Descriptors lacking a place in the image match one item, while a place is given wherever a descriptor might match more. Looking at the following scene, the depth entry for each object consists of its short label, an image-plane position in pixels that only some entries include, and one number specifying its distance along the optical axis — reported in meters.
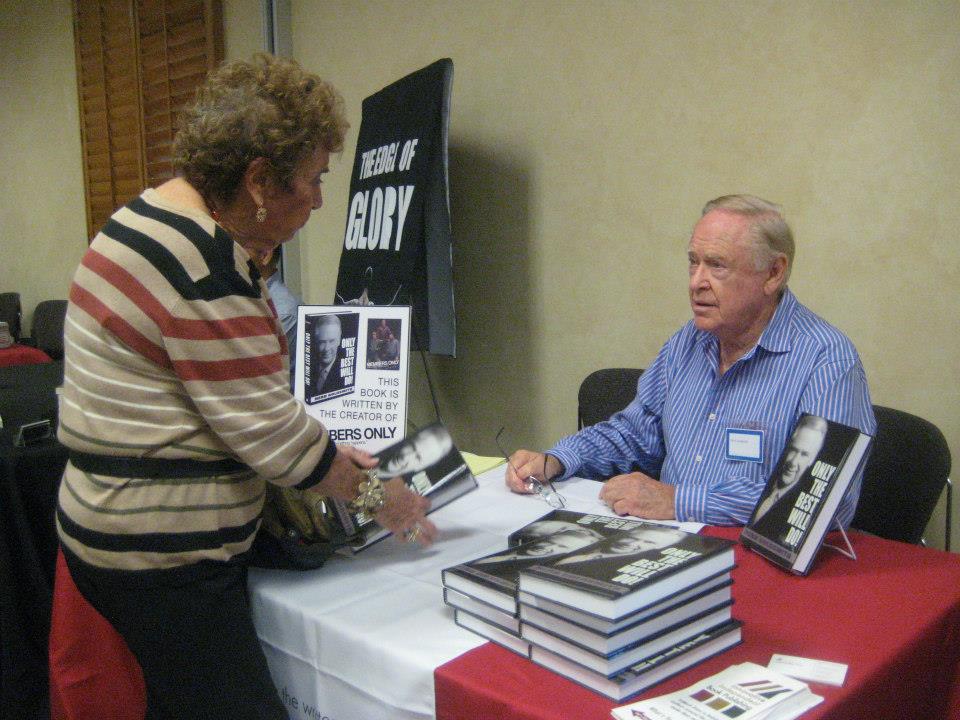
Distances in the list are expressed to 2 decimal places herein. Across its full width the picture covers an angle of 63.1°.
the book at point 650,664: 0.95
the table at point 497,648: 1.02
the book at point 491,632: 1.08
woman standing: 1.09
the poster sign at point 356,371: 2.29
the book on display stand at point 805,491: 1.29
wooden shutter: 4.99
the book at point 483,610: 1.09
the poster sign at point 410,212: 3.09
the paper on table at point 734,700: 0.90
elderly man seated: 1.68
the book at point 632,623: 0.95
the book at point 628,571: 0.94
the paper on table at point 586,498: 1.61
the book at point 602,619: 0.94
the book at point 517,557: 1.10
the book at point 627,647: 0.95
